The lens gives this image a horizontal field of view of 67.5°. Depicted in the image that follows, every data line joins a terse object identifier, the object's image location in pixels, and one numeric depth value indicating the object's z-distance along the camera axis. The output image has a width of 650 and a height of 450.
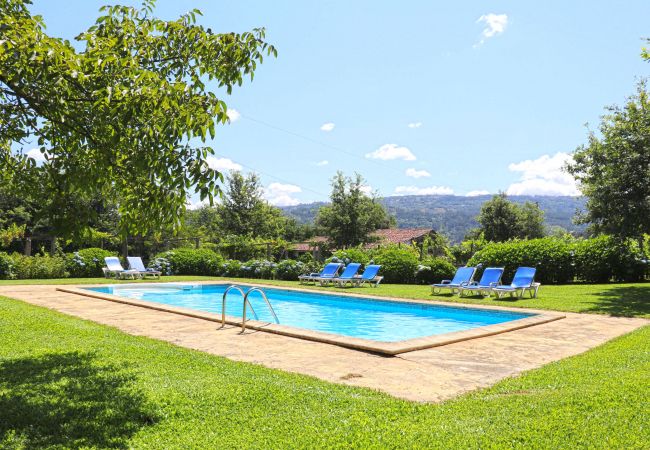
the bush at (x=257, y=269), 24.34
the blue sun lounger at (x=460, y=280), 15.65
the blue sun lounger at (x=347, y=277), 19.28
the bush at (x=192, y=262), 25.97
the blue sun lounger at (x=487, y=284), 15.14
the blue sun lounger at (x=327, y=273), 20.16
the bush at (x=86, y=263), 22.61
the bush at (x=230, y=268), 25.55
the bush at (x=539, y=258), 19.19
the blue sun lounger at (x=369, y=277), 19.17
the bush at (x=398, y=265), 20.73
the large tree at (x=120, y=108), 3.56
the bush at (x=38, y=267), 21.17
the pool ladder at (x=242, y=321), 8.54
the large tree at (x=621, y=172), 13.16
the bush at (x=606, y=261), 18.44
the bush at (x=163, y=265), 24.99
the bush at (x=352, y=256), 22.12
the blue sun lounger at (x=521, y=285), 14.58
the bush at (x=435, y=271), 20.30
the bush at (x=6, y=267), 20.62
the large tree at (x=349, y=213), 38.78
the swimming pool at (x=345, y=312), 11.86
